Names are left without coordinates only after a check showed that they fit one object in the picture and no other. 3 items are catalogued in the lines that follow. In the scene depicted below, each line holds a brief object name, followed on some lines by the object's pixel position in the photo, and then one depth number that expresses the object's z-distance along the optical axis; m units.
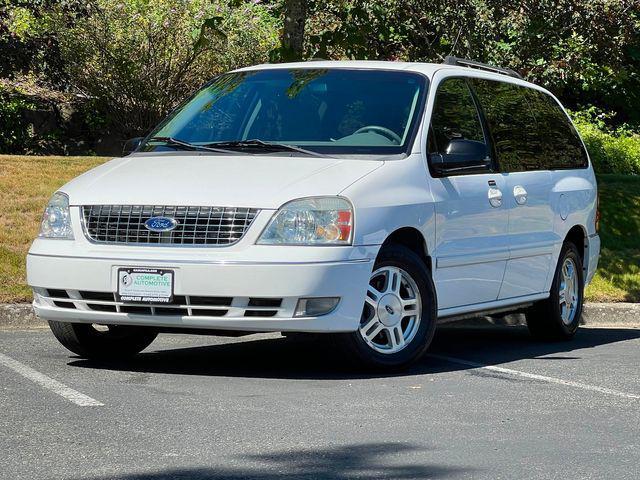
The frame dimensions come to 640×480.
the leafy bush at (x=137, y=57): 18.92
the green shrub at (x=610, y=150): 20.98
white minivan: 7.49
